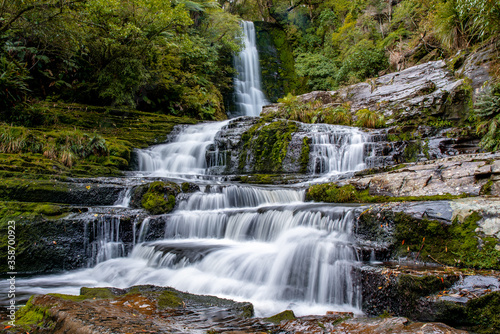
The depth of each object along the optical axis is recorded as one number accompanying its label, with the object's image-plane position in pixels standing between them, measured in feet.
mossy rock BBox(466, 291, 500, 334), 8.57
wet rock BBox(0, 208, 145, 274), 17.61
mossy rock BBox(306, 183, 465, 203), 20.08
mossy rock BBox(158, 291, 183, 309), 10.28
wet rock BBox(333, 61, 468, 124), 34.37
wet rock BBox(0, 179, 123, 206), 20.20
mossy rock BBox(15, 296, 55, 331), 7.63
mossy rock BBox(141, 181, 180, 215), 21.90
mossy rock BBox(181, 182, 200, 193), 24.41
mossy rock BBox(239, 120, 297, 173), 36.24
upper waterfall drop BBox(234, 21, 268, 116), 70.02
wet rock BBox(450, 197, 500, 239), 11.40
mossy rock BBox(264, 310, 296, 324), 9.77
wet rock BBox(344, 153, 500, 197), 16.94
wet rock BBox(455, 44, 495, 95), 32.81
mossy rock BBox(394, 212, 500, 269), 11.06
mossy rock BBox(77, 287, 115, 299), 10.65
